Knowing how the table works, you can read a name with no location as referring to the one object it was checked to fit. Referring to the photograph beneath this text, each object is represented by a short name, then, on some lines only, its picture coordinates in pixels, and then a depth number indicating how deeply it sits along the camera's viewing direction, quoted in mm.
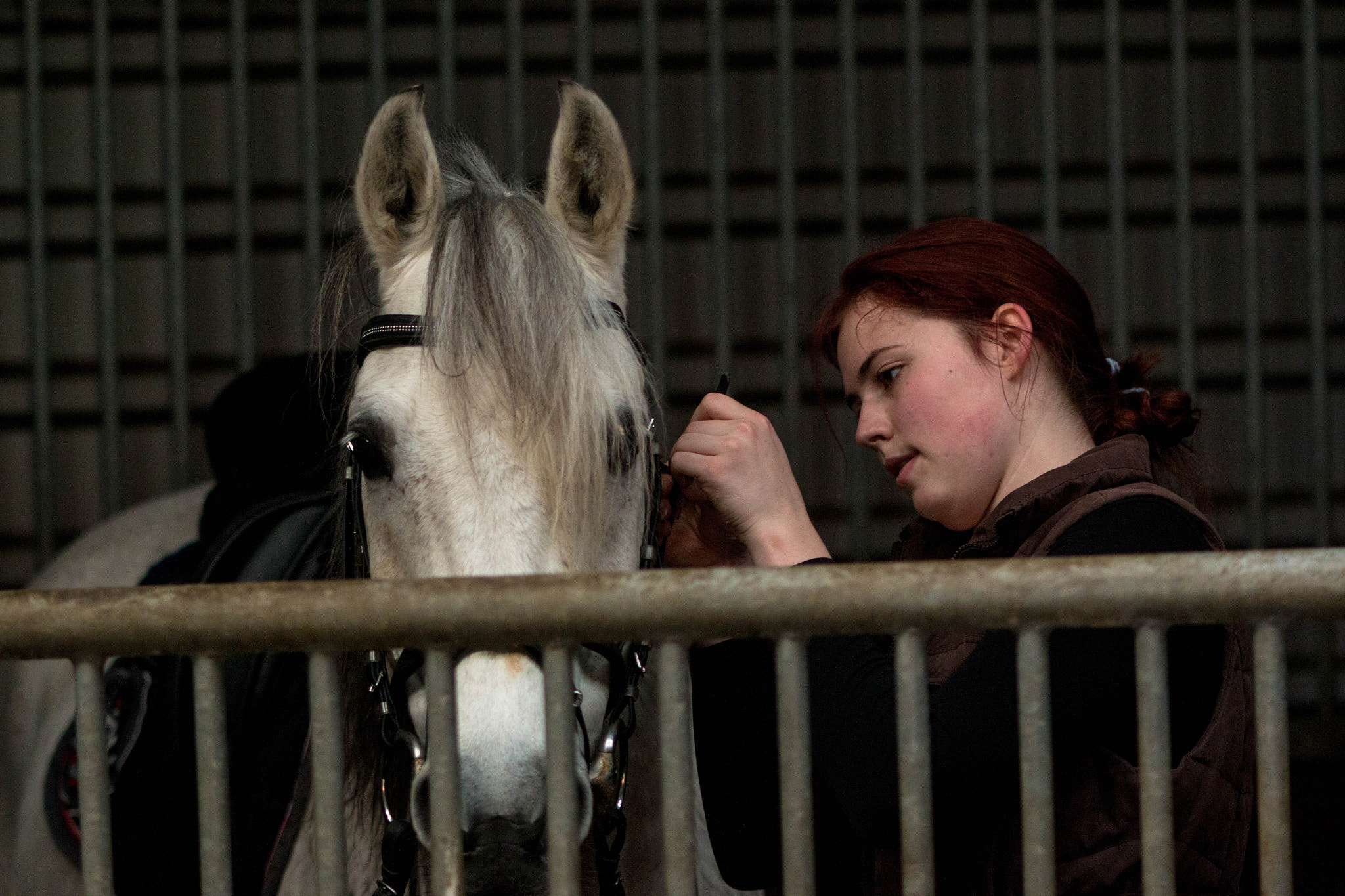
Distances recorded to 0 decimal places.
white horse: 3784
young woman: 3762
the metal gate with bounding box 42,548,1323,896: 3571
